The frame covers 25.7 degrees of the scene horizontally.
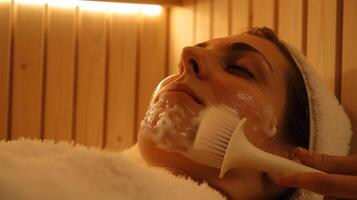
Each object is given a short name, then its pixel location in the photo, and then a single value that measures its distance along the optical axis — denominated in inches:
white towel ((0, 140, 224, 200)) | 20.4
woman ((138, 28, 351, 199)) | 28.4
